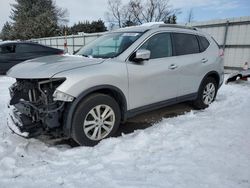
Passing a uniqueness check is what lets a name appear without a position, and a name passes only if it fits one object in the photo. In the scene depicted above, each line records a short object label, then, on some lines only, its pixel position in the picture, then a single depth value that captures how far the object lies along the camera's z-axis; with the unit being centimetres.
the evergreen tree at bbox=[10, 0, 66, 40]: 2545
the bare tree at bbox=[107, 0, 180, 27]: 2784
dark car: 695
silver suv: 254
